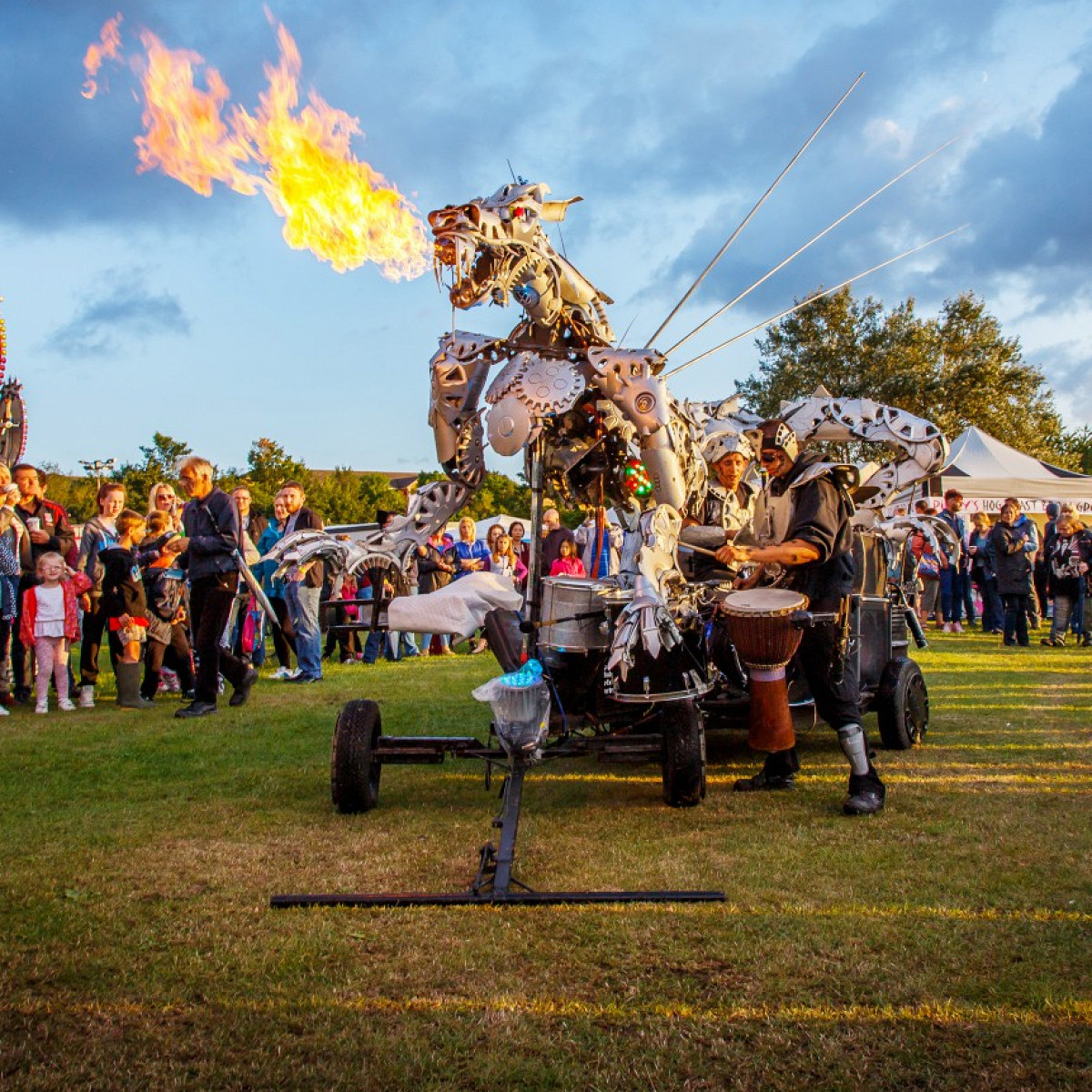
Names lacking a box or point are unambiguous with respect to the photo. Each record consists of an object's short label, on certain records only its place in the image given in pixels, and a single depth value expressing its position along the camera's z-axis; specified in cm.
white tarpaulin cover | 512
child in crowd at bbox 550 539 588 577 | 1007
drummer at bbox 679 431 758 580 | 675
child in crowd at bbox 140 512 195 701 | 925
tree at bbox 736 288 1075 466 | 3788
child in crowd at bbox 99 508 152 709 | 916
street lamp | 3459
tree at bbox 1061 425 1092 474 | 4684
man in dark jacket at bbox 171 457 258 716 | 829
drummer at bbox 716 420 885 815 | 509
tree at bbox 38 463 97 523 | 3447
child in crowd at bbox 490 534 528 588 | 1490
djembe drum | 497
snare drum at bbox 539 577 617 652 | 517
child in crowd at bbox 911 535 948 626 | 1740
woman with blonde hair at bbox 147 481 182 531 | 1031
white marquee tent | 2078
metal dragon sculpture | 519
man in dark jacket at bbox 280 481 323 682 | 1090
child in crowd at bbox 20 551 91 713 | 880
